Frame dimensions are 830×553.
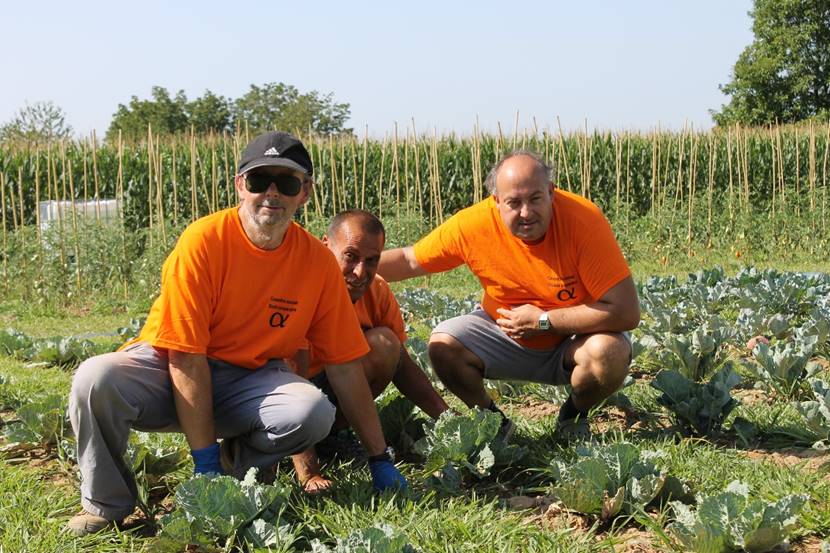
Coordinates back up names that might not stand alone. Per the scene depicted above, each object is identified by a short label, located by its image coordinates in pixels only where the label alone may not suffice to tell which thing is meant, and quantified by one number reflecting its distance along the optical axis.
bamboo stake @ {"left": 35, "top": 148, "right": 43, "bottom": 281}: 11.09
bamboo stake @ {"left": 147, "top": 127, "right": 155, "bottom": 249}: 11.16
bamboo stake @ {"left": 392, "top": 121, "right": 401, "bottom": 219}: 13.24
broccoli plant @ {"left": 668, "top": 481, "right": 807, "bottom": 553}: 2.67
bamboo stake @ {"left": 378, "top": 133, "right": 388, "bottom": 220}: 13.68
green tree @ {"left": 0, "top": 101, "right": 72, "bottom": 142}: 35.62
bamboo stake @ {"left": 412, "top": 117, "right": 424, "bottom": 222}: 13.86
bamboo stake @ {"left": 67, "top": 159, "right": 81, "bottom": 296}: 11.01
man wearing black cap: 3.24
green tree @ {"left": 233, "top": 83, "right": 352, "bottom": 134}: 49.50
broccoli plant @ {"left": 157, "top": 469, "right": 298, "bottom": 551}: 2.91
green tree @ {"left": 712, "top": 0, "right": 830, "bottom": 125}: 43.25
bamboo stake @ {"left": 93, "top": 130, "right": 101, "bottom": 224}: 11.23
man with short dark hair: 3.90
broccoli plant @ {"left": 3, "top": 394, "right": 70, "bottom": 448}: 4.19
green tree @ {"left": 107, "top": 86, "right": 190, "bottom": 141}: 49.88
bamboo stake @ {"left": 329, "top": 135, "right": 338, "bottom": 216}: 13.56
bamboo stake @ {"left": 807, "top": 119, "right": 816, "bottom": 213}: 14.71
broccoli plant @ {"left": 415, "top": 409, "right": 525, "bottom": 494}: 3.51
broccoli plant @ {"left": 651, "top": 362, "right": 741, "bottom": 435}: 3.94
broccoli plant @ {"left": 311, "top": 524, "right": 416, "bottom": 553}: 2.57
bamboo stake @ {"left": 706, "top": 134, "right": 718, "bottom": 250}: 14.80
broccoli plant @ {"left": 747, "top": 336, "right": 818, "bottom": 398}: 4.52
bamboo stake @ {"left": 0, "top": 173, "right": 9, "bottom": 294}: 11.29
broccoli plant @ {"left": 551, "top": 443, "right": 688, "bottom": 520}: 3.08
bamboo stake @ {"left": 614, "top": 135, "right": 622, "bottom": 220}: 14.47
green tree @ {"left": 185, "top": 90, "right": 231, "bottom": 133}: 52.03
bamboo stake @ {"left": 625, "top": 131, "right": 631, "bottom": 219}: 14.57
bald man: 3.97
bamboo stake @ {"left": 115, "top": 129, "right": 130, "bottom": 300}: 11.28
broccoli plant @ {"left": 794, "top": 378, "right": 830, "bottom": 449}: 3.62
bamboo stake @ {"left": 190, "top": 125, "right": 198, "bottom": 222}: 11.83
